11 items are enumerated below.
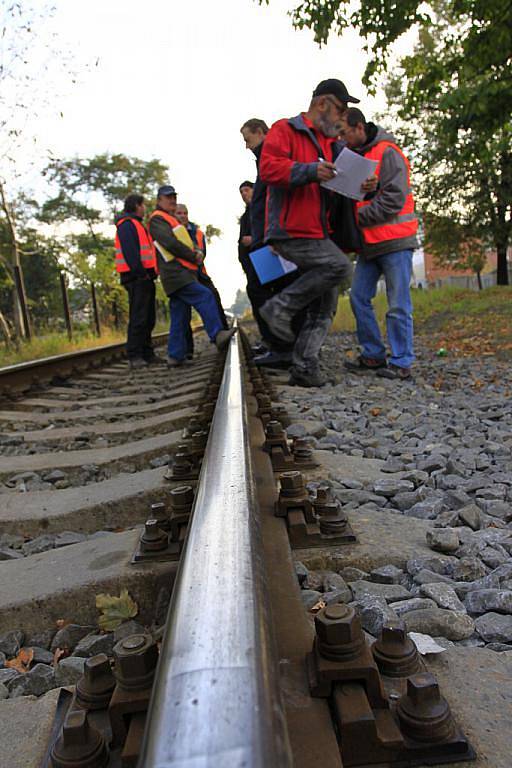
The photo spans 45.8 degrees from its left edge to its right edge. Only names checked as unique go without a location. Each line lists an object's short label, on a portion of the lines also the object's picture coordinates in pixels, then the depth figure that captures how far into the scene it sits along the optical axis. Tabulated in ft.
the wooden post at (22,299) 32.35
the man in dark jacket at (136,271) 22.84
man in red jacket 12.84
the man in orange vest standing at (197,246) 23.67
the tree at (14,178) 34.81
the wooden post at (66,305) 35.76
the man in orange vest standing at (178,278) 21.29
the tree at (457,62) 23.66
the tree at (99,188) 118.42
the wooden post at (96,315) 42.49
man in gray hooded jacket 15.49
